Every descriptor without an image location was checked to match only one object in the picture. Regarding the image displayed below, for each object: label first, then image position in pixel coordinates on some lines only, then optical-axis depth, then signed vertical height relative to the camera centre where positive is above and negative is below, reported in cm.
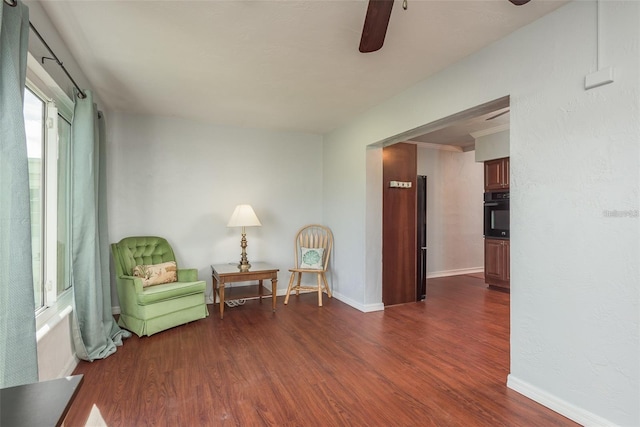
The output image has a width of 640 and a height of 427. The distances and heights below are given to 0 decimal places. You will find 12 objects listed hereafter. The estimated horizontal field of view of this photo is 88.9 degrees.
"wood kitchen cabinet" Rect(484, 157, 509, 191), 517 +63
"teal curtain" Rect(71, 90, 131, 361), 264 -22
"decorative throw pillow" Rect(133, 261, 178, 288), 357 -65
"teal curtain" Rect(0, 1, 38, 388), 135 -4
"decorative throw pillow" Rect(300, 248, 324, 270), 461 -63
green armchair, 325 -82
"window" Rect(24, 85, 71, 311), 238 +19
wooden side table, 388 -78
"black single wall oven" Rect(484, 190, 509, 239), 520 -2
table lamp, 413 -7
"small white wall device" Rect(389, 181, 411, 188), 432 +39
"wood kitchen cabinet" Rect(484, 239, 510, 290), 514 -81
